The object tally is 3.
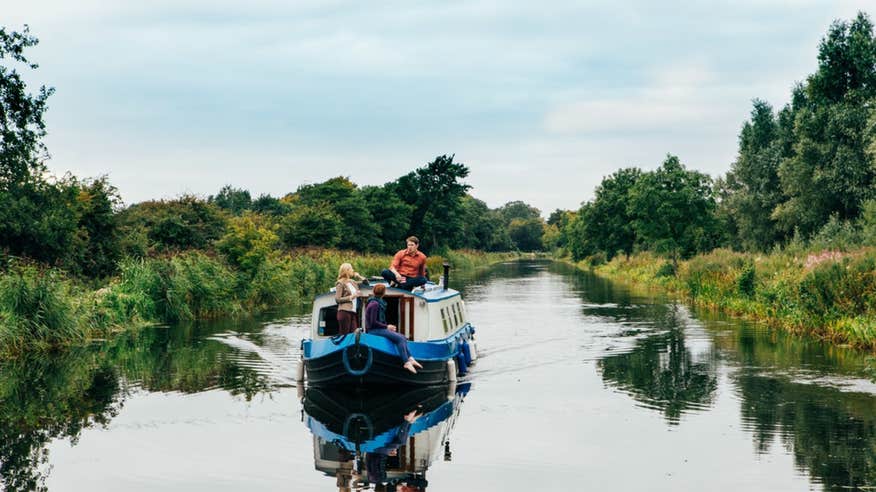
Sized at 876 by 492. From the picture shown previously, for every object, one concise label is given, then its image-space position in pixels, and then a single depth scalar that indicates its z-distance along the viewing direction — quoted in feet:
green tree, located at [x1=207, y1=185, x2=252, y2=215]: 373.81
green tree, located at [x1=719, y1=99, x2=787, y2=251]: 204.13
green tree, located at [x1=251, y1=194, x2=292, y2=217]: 322.06
